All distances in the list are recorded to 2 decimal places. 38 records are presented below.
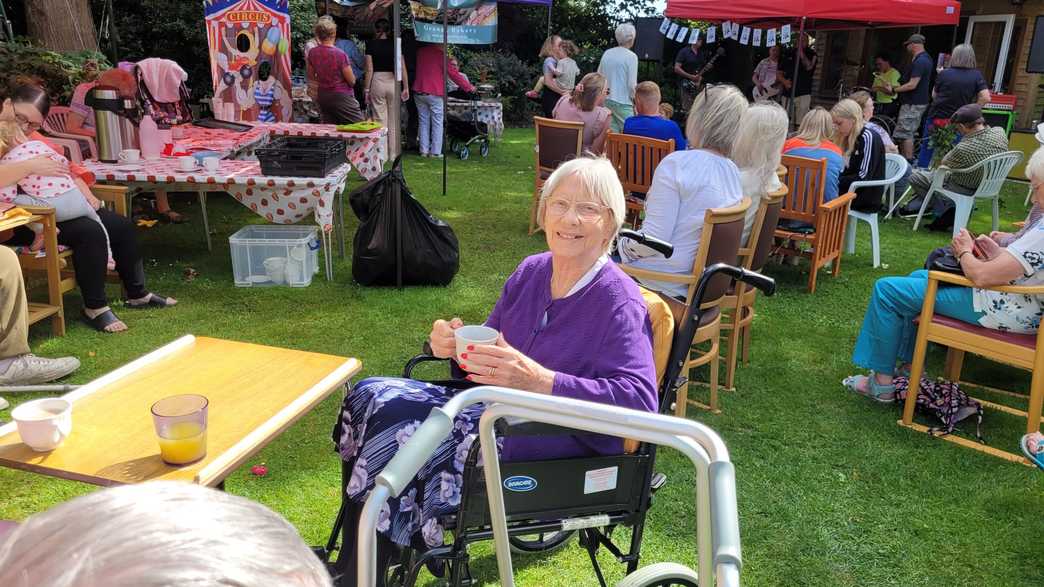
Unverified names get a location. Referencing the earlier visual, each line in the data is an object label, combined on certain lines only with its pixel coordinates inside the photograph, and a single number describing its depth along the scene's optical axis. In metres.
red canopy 7.26
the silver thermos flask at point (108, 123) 5.03
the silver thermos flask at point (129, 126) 5.18
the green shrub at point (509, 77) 15.12
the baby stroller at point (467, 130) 10.78
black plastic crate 4.94
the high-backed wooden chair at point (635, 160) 5.88
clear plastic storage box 5.12
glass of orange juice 1.76
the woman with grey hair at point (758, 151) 4.09
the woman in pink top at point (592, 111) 6.63
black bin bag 4.96
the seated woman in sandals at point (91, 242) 4.03
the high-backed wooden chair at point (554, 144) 6.19
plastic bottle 5.20
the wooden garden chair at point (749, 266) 3.89
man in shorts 10.41
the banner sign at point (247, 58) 7.47
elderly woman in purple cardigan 2.00
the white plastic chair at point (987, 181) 6.77
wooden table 1.78
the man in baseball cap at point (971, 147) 6.82
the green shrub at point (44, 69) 7.27
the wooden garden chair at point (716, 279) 3.34
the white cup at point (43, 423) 1.79
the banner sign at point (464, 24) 9.18
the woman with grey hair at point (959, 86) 9.12
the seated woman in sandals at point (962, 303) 3.27
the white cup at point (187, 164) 4.92
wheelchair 1.88
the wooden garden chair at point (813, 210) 5.30
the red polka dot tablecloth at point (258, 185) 4.79
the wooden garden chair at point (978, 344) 3.30
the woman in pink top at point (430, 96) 9.96
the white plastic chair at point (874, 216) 6.03
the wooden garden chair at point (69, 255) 4.11
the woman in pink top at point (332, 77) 8.23
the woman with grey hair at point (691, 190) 3.54
